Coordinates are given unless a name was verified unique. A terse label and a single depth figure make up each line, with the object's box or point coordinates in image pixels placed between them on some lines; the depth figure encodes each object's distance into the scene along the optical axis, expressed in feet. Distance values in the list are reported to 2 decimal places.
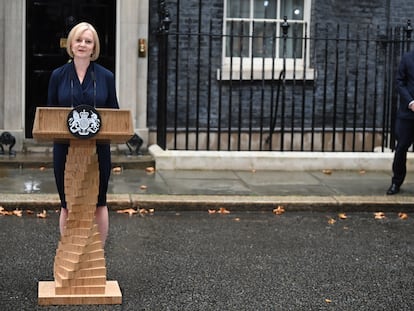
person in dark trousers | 29.25
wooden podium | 16.92
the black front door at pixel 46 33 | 37.32
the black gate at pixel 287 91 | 37.60
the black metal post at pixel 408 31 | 35.01
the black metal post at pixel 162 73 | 35.20
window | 39.55
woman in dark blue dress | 17.43
